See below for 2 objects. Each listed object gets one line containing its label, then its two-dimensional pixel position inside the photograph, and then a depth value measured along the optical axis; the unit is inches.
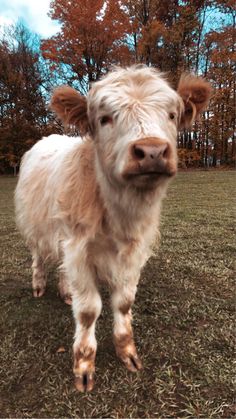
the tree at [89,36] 907.4
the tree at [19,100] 988.6
